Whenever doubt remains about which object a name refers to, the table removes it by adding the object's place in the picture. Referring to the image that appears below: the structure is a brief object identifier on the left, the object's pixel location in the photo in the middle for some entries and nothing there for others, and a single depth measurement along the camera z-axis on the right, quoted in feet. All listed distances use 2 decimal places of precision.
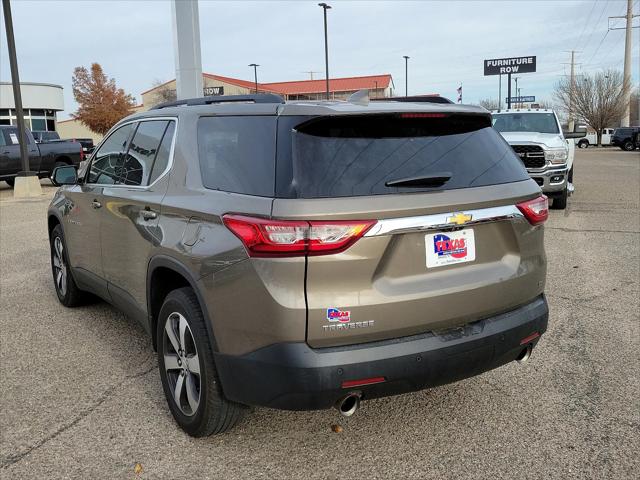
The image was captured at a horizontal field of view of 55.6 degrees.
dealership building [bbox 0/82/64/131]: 189.16
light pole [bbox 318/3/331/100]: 134.41
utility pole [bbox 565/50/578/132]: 213.07
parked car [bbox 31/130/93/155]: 93.42
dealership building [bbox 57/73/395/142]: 246.68
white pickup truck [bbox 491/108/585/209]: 37.81
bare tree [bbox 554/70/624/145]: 200.13
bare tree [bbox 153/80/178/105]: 236.55
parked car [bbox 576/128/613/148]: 195.52
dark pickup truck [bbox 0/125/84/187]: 60.03
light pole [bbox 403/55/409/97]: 209.77
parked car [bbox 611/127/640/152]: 150.89
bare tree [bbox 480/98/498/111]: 331.67
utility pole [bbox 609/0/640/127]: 190.70
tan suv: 8.34
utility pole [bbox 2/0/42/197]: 55.62
